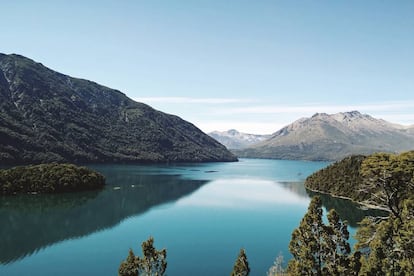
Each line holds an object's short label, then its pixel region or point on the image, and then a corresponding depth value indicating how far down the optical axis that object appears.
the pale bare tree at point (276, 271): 46.17
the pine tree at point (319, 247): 31.27
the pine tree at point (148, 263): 26.41
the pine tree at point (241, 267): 30.48
